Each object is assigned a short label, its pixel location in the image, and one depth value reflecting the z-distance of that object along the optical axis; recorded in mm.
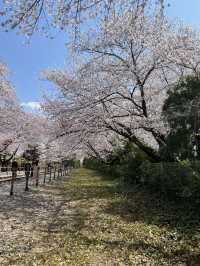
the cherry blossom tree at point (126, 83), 8920
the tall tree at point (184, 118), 7878
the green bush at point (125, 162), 12393
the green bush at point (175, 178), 6288
